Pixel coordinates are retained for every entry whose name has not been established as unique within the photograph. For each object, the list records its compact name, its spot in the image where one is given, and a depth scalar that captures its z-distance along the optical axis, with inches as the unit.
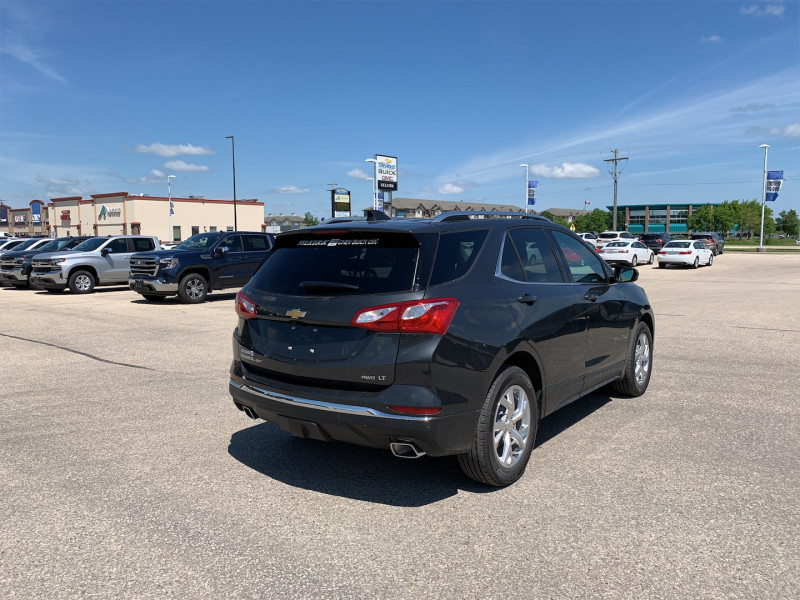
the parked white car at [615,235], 1900.8
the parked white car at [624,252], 1317.8
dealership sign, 2175.2
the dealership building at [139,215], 2984.7
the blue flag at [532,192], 2233.3
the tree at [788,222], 5703.7
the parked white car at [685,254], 1273.4
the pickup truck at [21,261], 829.8
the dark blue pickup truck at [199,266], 616.1
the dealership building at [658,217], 5541.3
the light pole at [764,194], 2013.3
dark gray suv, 139.8
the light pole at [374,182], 2143.2
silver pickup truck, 746.8
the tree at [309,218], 5674.2
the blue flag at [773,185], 1994.3
